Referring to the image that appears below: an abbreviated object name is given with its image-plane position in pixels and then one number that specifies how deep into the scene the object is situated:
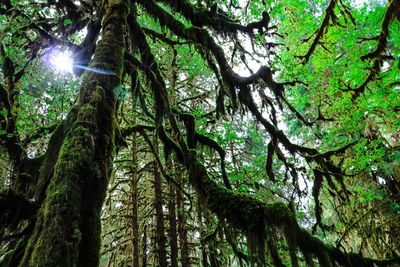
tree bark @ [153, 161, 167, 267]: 9.05
